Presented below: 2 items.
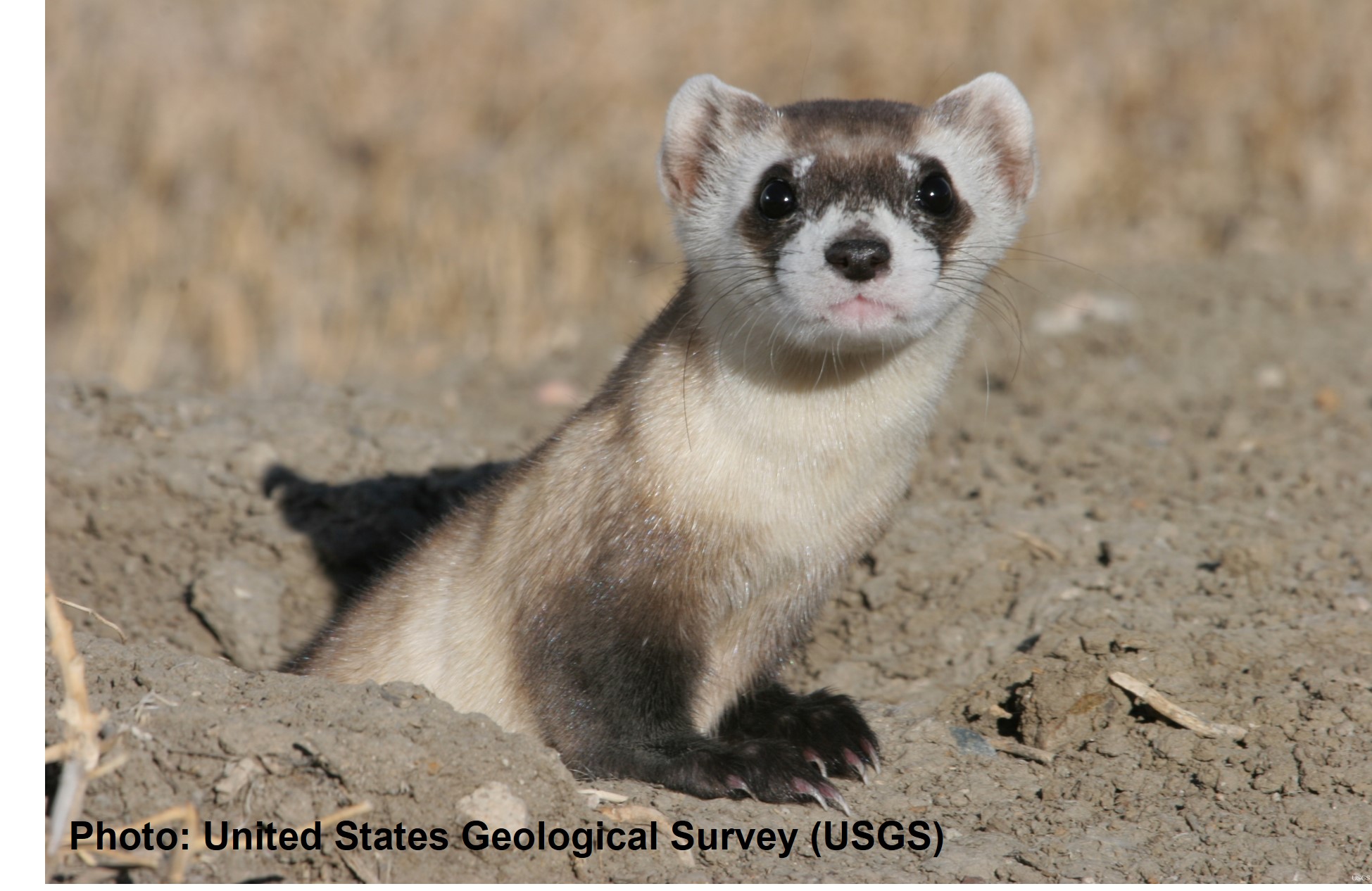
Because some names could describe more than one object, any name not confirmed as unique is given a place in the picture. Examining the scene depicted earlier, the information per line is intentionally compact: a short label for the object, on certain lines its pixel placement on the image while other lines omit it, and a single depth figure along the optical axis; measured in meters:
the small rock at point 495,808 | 2.89
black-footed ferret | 3.36
